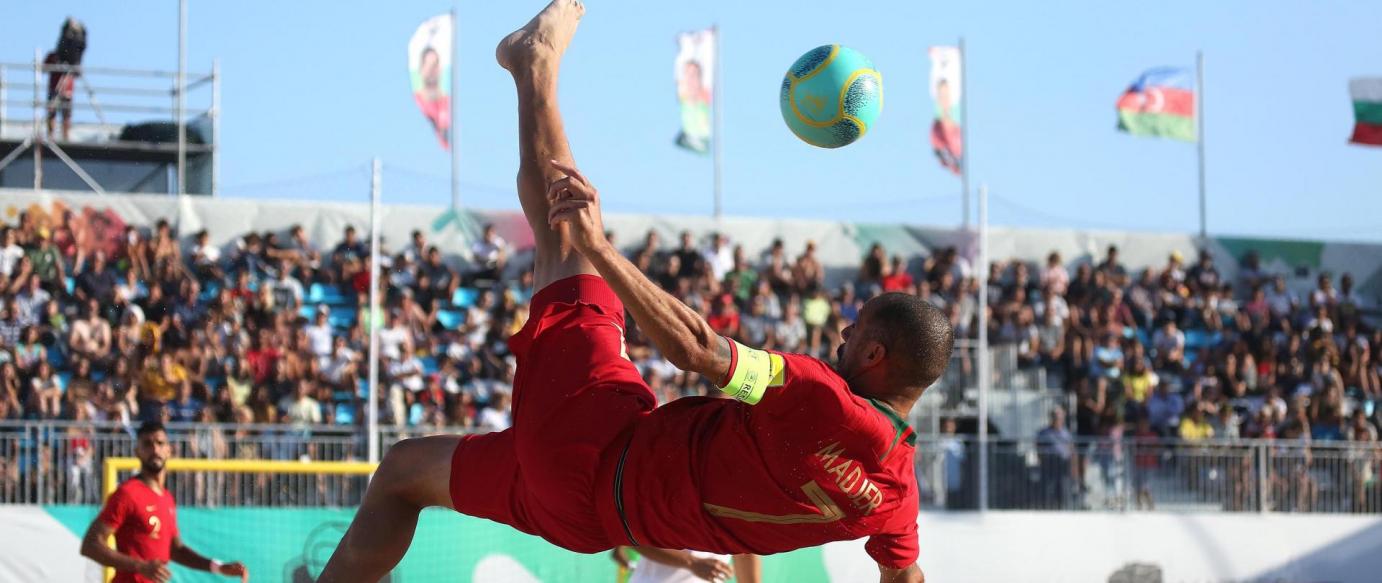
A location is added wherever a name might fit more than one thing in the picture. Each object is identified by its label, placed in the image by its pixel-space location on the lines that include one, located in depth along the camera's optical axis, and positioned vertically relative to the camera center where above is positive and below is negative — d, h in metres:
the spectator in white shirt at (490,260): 20.09 +0.56
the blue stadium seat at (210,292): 18.03 +0.15
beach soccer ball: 6.64 +0.84
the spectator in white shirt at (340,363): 17.17 -0.60
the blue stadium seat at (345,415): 16.76 -1.12
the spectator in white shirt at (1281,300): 22.30 +0.08
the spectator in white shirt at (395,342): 17.83 -0.40
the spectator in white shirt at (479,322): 18.52 -0.19
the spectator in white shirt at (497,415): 16.98 -1.14
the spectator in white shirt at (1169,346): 20.88 -0.51
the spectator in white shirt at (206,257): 18.42 +0.55
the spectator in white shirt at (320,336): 17.55 -0.33
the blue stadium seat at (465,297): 19.58 +0.10
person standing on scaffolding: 20.45 +3.08
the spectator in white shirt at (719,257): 20.34 +0.61
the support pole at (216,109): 20.89 +2.53
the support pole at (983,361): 16.81 -0.60
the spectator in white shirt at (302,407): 16.48 -1.03
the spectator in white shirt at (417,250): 19.55 +0.67
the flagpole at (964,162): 25.27 +2.21
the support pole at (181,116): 20.97 +2.45
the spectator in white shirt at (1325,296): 22.56 +0.14
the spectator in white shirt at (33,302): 16.92 +0.04
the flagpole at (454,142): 24.02 +2.40
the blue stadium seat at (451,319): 18.95 -0.16
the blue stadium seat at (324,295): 18.83 +0.12
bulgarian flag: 25.22 +2.98
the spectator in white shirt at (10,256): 17.19 +0.52
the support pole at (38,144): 20.98 +2.06
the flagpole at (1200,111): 27.11 +3.23
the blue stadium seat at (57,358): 16.77 -0.54
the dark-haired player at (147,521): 9.76 -1.30
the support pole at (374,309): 15.06 -0.03
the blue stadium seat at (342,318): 18.55 -0.14
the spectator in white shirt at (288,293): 18.28 +0.14
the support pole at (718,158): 24.31 +2.22
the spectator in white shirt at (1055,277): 21.33 +0.38
